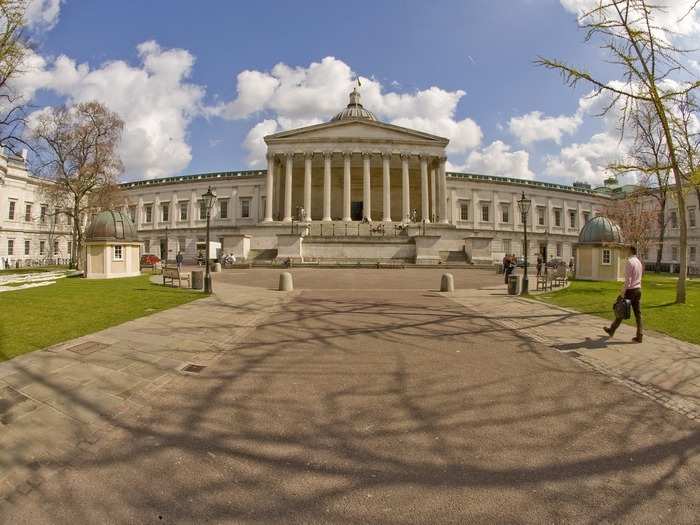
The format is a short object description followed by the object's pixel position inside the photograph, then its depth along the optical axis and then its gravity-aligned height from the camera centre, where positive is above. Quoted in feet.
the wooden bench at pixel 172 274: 55.02 -2.90
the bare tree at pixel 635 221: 123.75 +13.74
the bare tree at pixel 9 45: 33.65 +21.84
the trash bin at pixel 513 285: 51.01 -4.22
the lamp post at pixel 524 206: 57.11 +8.49
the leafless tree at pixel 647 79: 37.42 +19.93
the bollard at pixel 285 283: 52.24 -4.05
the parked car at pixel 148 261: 123.13 -1.77
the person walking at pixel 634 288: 23.89 -2.20
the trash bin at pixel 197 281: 53.06 -3.82
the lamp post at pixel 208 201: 51.44 +8.96
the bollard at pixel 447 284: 53.47 -4.27
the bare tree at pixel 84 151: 99.12 +31.25
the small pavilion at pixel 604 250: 73.05 +1.45
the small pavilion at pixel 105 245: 70.74 +2.33
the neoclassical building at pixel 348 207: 121.60 +26.54
